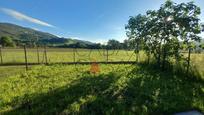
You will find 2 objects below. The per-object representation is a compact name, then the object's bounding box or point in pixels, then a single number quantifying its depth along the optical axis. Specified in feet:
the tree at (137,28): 17.85
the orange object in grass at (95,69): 13.90
